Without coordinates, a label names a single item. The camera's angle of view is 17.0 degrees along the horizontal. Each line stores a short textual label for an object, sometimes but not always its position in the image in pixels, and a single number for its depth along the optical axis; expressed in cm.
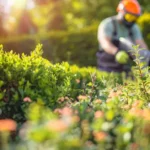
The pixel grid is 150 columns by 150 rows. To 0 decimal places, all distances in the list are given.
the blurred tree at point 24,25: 3478
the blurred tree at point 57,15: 3322
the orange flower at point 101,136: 226
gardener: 887
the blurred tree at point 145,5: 2583
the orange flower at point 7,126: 217
